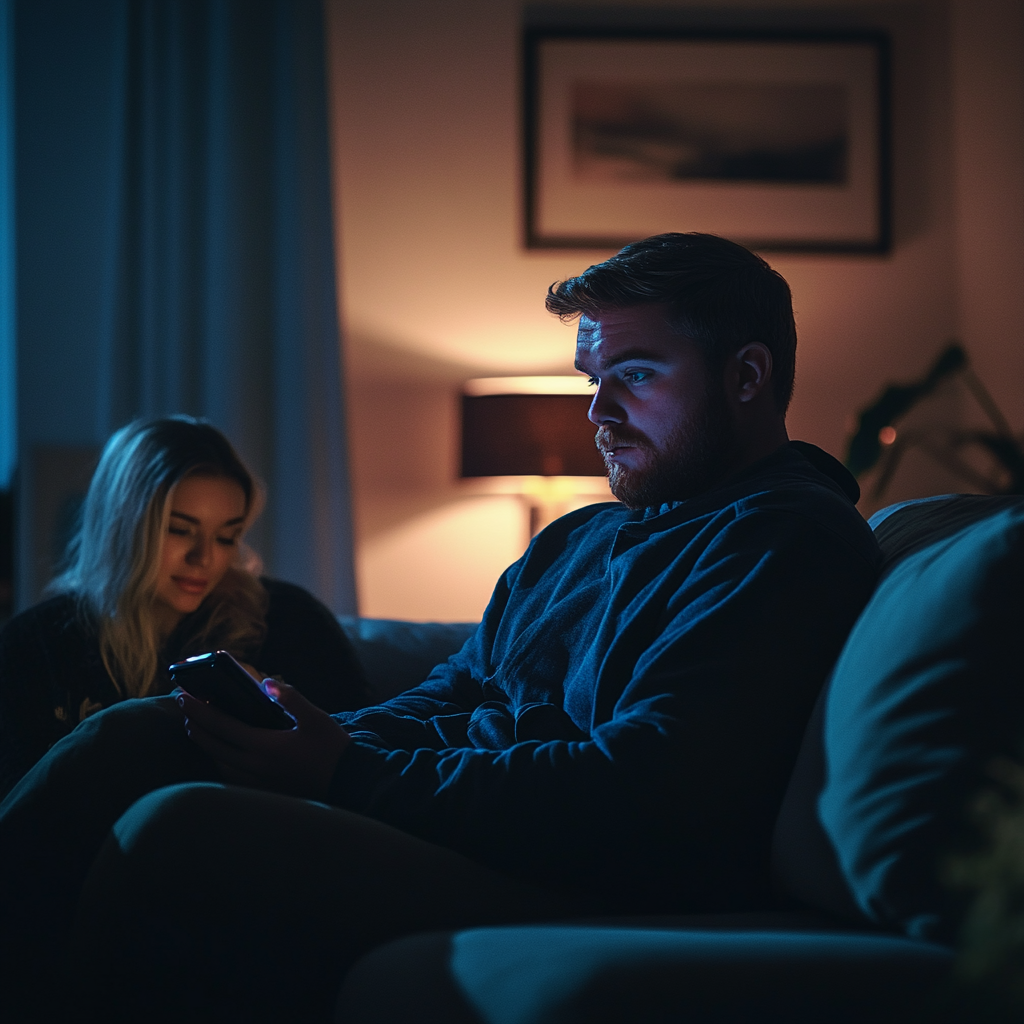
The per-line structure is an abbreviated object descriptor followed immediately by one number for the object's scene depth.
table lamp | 2.68
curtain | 3.06
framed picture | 3.25
